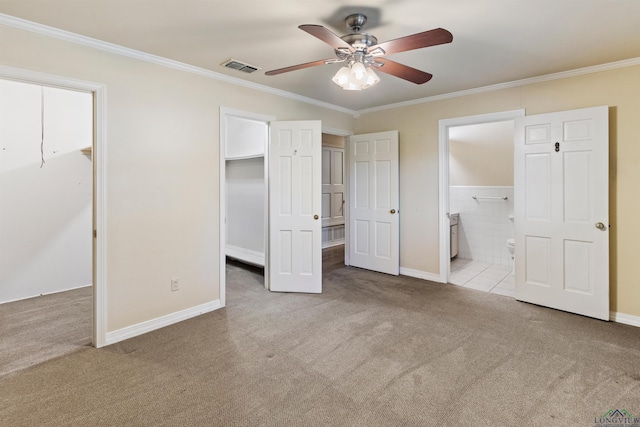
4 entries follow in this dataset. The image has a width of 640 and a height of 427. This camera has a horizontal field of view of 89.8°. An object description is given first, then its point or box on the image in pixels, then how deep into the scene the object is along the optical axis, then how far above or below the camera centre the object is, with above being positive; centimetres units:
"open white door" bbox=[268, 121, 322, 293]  386 +5
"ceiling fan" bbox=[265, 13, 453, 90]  198 +103
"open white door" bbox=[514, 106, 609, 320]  304 +0
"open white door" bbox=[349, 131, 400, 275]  459 +12
